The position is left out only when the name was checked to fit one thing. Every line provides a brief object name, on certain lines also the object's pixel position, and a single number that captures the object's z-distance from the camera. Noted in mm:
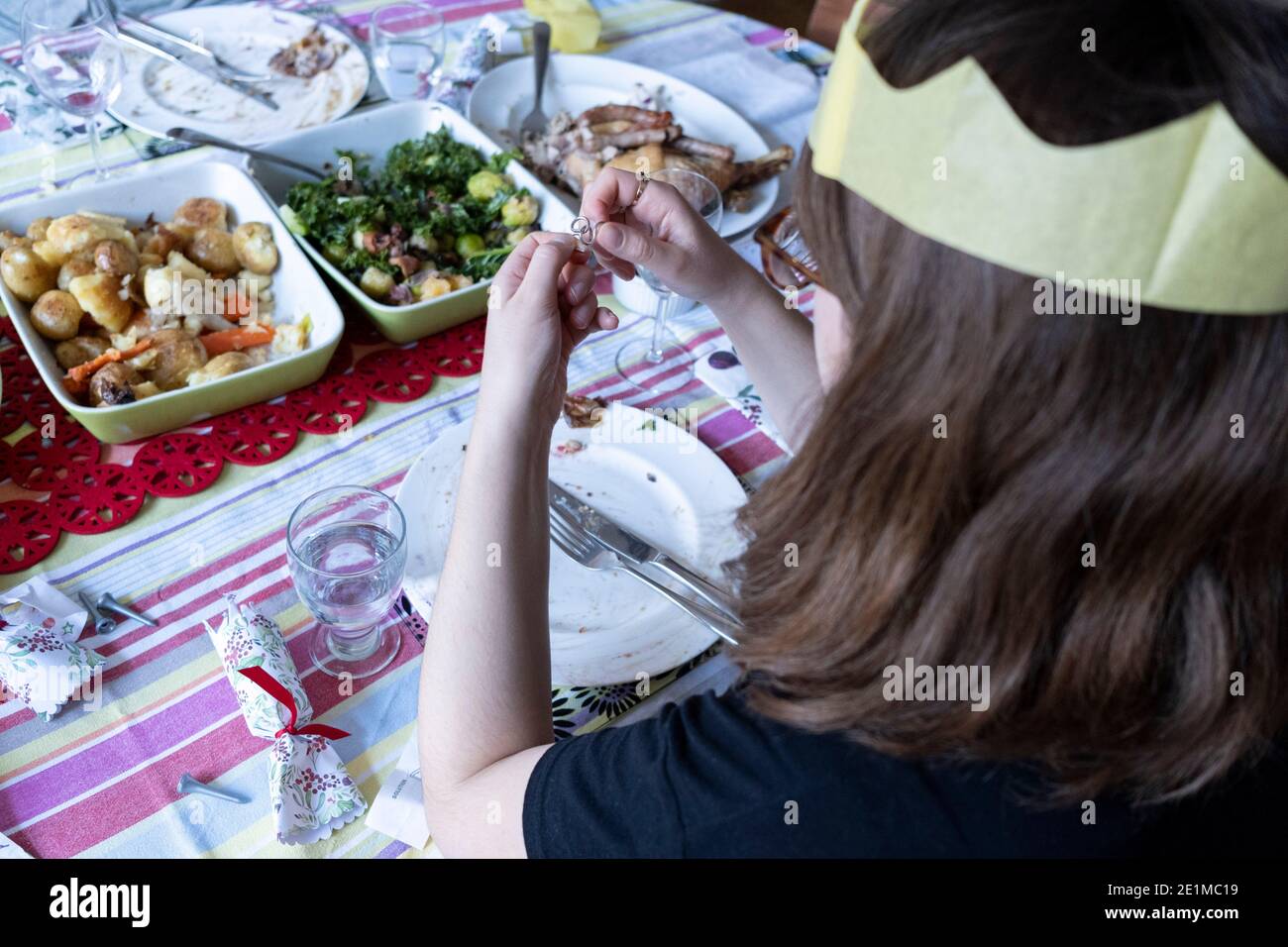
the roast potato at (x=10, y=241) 1212
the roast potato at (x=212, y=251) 1309
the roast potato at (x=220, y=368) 1161
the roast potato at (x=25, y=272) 1183
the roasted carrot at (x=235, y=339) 1243
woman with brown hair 552
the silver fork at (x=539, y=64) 1681
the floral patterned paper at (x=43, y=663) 869
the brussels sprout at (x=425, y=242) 1371
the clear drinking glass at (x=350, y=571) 913
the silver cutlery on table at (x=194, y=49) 1673
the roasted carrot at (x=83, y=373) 1139
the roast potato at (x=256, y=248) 1312
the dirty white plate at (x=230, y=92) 1576
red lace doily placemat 1047
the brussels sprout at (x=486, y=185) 1431
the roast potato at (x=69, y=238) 1220
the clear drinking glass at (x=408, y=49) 1662
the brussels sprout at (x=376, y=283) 1278
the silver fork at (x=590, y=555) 986
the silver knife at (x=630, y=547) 998
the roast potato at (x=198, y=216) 1333
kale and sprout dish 1316
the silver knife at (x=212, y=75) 1630
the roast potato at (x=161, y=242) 1291
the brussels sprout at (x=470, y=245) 1385
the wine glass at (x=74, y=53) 1357
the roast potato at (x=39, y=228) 1249
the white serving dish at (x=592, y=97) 1683
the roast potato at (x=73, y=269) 1210
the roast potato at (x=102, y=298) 1193
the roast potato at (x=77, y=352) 1180
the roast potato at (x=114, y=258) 1219
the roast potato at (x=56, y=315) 1177
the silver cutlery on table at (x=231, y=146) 1427
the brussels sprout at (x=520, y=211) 1397
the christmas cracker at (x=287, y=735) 816
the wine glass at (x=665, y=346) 1267
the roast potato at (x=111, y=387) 1101
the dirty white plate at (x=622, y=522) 971
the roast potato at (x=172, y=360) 1172
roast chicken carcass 1530
